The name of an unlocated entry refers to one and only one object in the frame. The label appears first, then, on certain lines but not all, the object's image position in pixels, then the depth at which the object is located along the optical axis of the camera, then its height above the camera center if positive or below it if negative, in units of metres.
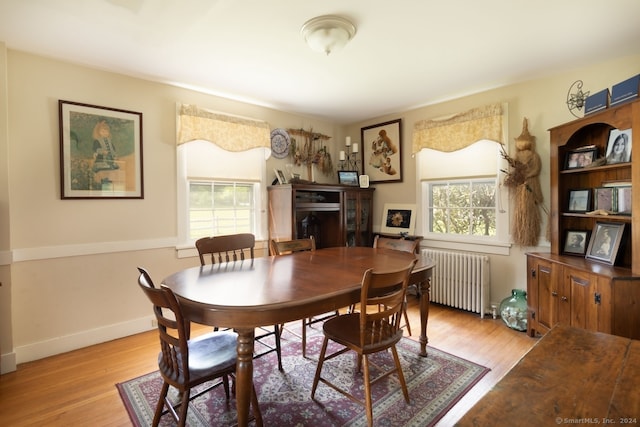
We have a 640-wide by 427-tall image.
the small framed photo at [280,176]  3.93 +0.42
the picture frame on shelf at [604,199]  2.48 +0.06
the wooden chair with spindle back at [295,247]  2.57 -0.33
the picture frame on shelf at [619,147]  2.31 +0.44
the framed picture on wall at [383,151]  4.21 +0.79
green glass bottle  3.02 -0.98
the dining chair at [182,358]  1.37 -0.75
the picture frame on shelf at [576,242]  2.70 -0.30
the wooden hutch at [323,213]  3.68 -0.05
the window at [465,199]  3.40 +0.11
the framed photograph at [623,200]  2.37 +0.05
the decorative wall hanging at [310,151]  4.22 +0.80
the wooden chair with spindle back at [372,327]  1.68 -0.72
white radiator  3.40 -0.80
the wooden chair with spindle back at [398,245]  2.85 -0.33
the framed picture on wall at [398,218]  4.09 -0.13
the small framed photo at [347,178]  4.45 +0.44
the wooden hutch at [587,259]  2.09 -0.42
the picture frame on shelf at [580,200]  2.67 +0.06
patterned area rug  1.83 -1.18
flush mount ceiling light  2.09 +1.20
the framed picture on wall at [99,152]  2.66 +0.52
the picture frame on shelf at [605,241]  2.37 -0.27
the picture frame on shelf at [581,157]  2.63 +0.42
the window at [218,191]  3.32 +0.21
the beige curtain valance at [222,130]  3.24 +0.88
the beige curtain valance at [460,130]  3.30 +0.87
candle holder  4.69 +0.71
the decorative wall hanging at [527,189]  3.07 +0.18
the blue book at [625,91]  2.18 +0.81
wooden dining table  1.42 -0.41
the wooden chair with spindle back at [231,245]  2.37 -0.28
